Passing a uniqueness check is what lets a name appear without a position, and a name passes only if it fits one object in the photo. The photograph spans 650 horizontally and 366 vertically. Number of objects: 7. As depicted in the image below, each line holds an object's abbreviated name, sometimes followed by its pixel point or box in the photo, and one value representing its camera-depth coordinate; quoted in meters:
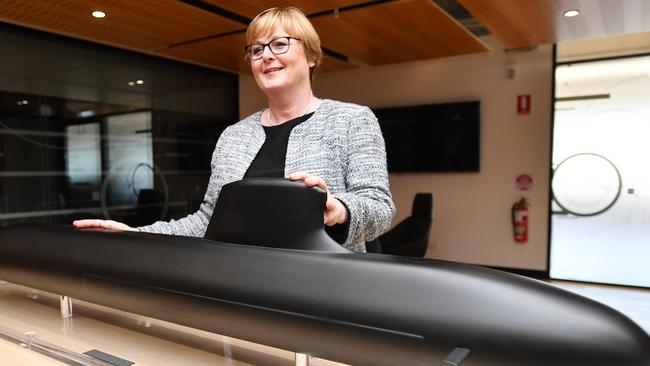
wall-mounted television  4.36
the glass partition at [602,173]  3.80
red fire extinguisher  4.14
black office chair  3.42
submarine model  0.58
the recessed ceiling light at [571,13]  2.96
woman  0.84
